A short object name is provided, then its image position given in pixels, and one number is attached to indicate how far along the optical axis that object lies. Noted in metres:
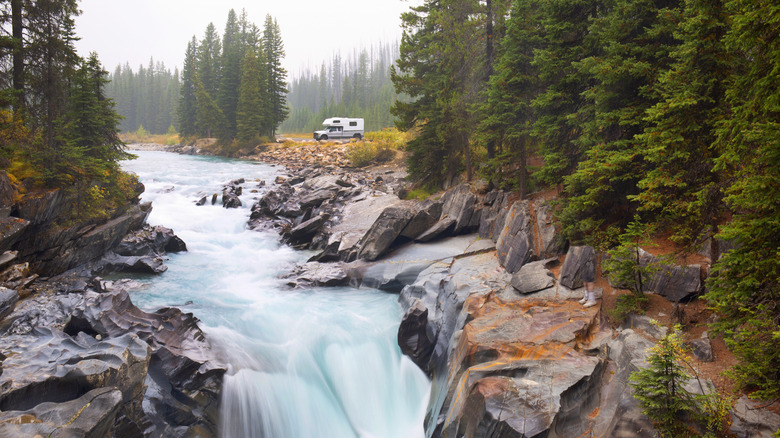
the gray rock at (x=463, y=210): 17.77
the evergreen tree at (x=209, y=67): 68.44
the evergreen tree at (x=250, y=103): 53.97
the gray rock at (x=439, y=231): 17.75
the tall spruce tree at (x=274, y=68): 59.22
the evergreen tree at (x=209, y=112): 57.84
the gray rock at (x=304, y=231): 21.12
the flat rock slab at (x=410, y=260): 15.90
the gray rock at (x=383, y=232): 17.52
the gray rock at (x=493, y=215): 15.99
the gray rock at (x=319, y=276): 16.34
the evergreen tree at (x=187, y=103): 67.38
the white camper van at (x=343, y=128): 59.00
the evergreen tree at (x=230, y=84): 60.22
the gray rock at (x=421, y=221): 18.14
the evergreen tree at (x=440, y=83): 19.47
